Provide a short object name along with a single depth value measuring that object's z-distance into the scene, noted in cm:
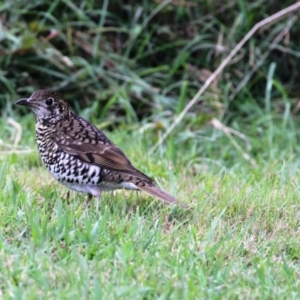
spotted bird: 1141
